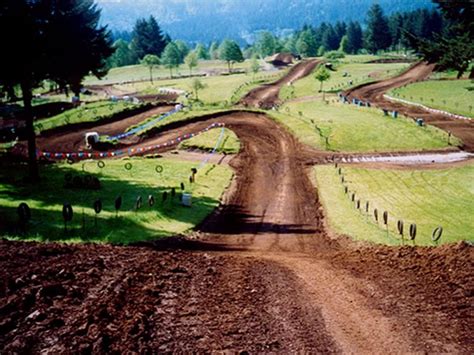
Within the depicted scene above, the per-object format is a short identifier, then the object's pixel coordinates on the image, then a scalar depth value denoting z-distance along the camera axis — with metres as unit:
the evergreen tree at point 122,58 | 193.38
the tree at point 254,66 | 110.38
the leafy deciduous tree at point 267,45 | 189.04
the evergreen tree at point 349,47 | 198.35
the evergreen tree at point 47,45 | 26.72
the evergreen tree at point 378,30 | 164.62
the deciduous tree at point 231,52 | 135.38
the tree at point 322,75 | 82.88
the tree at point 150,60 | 119.66
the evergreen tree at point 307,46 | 176.75
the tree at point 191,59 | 128.25
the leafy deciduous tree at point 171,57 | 134.12
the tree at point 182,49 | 188.65
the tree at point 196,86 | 83.72
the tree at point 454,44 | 44.66
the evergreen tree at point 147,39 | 184.62
